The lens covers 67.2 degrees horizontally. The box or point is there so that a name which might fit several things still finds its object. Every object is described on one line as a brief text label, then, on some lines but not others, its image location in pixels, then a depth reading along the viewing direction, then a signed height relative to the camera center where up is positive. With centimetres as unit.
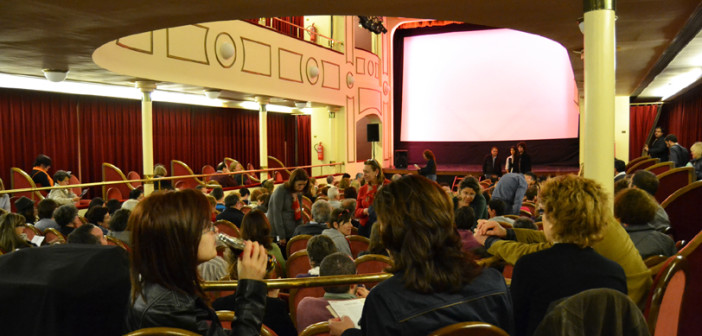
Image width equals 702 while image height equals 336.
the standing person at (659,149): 827 +3
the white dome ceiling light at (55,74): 704 +108
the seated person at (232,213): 493 -55
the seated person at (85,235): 309 -48
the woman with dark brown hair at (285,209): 486 -52
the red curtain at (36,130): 928 +46
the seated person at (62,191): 723 -51
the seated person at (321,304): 209 -60
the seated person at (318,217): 434 -53
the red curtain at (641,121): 1319 +76
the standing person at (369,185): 501 -31
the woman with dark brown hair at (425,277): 132 -32
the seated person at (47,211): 472 -52
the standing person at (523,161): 1006 -17
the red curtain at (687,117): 1033 +73
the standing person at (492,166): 1200 -32
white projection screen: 1573 +200
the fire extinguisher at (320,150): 1530 +9
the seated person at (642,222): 256 -35
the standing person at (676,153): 737 -3
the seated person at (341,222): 415 -55
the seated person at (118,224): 397 -52
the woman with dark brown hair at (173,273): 136 -31
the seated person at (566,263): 160 -34
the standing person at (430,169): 973 -31
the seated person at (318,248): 287 -52
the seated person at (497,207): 458 -48
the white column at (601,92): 325 +37
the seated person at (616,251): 186 -36
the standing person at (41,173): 742 -25
